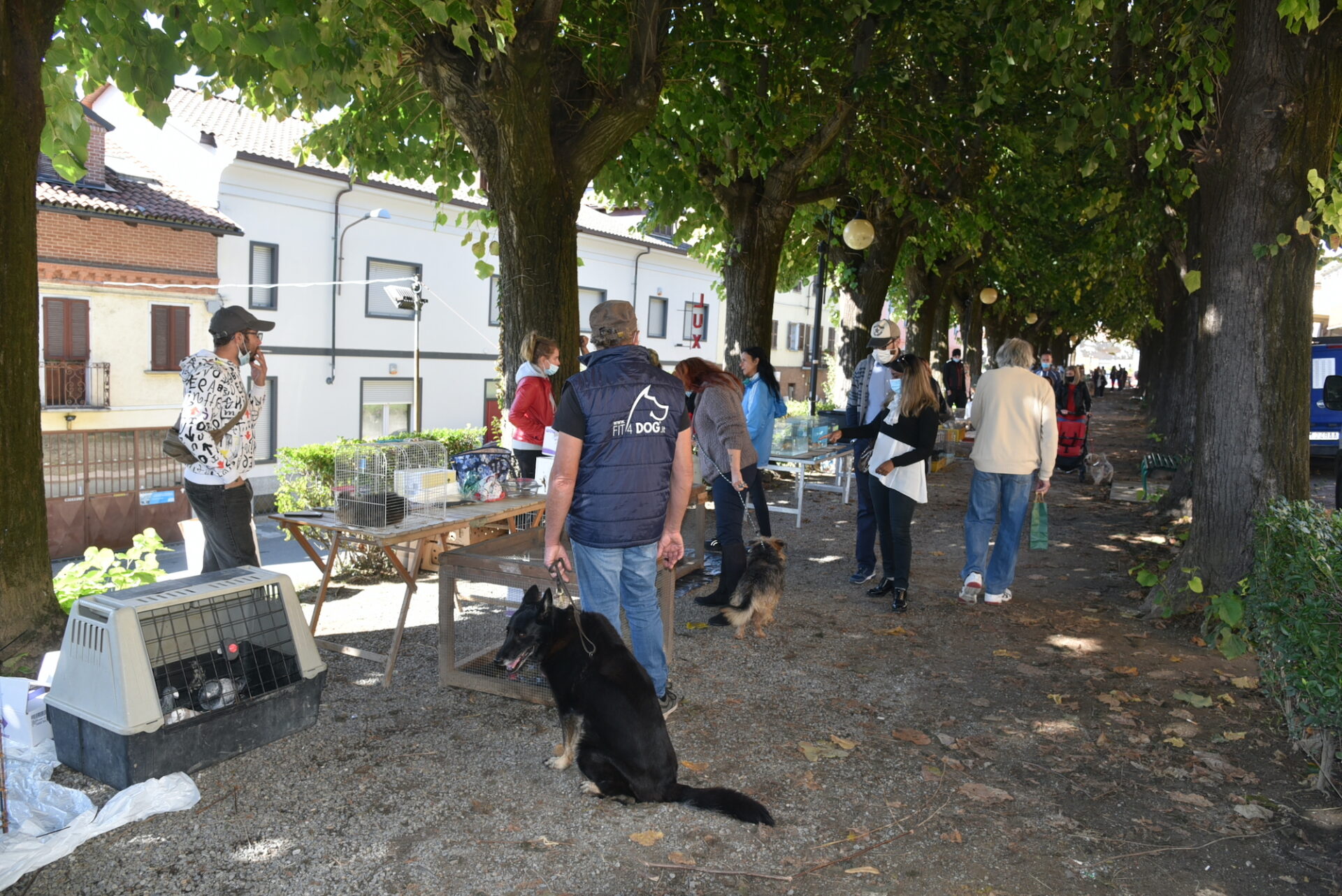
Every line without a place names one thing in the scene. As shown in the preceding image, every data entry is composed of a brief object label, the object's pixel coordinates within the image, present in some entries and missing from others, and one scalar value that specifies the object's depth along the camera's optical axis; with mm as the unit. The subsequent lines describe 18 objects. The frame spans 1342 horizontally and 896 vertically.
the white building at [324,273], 24000
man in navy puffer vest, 4457
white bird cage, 5125
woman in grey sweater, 7211
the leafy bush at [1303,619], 3947
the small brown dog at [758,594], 6395
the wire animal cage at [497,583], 5055
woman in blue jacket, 9297
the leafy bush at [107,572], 5773
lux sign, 24503
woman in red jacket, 7832
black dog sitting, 3959
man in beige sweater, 7277
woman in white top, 7027
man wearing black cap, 5418
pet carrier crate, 3871
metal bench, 12016
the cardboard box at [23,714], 4230
